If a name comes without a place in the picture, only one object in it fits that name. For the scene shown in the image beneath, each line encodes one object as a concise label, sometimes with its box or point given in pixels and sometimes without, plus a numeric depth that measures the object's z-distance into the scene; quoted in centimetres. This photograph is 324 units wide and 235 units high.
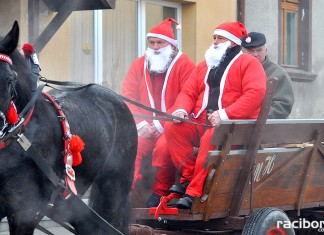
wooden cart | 854
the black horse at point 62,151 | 676
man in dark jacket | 1020
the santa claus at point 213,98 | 883
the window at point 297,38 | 2029
